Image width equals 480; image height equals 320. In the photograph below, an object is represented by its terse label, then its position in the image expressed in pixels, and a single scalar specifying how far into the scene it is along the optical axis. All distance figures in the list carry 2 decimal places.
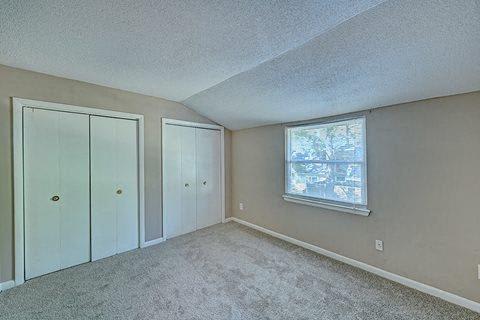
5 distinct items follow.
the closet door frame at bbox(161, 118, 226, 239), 3.25
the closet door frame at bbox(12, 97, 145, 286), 2.13
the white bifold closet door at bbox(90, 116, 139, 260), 2.66
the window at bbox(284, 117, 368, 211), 2.50
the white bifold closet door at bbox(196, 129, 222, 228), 3.78
